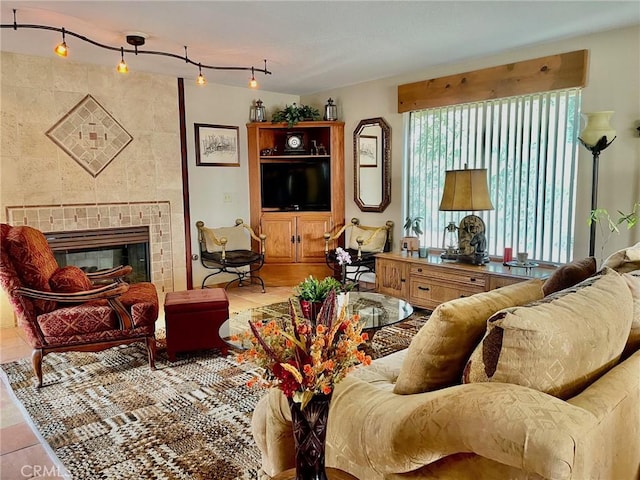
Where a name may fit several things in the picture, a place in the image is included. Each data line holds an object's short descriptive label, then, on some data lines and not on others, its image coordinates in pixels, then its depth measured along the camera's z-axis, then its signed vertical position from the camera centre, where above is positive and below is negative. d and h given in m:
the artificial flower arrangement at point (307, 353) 1.14 -0.39
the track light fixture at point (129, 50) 3.48 +1.29
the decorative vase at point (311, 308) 2.22 -0.58
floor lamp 3.56 +0.44
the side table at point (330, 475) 1.33 -0.78
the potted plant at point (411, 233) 5.06 -0.42
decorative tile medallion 4.68 +0.66
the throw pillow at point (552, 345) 1.21 -0.40
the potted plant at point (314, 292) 2.58 -0.52
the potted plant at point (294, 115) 5.96 +1.04
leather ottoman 3.43 -0.89
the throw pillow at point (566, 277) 2.15 -0.38
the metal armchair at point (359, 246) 5.57 -0.60
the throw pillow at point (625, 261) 2.21 -0.32
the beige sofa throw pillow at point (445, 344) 1.40 -0.44
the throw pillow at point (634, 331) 1.62 -0.48
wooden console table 3.99 -0.75
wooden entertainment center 6.08 +0.01
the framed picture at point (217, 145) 5.72 +0.66
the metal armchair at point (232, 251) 5.58 -0.66
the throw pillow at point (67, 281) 3.21 -0.55
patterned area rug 2.21 -1.21
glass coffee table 2.88 -0.75
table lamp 4.12 -0.10
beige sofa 1.09 -0.53
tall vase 1.20 -0.60
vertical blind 4.17 +0.32
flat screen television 6.21 +0.14
